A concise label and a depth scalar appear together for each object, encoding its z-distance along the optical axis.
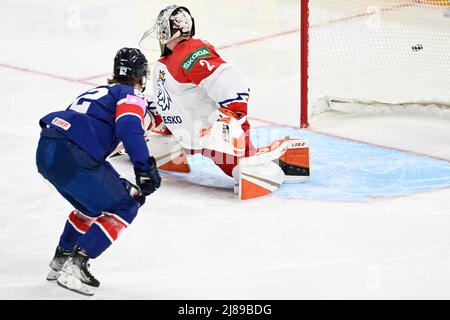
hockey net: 13.73
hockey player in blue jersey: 7.57
